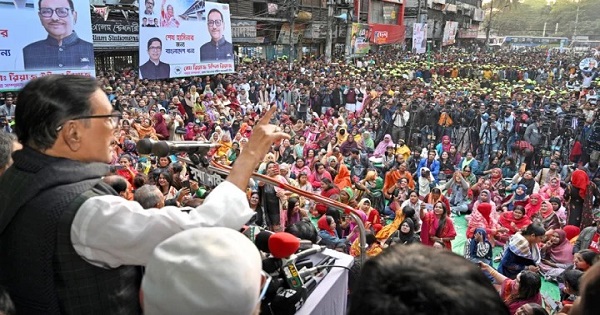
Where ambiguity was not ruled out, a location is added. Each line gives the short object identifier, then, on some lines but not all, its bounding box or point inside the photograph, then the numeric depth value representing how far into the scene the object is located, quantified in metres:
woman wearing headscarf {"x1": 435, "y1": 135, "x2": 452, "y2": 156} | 8.71
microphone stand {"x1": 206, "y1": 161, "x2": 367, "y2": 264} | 1.61
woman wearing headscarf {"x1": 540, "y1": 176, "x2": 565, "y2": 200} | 6.81
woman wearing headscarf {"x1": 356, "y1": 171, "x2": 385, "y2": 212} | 6.86
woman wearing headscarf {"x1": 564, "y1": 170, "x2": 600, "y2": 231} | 5.78
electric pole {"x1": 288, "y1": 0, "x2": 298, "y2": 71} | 17.41
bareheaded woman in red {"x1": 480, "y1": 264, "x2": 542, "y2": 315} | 3.17
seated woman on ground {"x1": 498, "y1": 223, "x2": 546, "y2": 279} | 4.21
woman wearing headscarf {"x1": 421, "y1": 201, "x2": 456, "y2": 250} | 5.25
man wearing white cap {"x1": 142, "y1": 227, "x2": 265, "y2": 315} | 0.77
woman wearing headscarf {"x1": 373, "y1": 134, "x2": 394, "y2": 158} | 9.02
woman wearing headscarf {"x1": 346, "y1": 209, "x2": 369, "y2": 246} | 5.15
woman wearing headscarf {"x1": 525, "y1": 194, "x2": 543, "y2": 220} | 6.12
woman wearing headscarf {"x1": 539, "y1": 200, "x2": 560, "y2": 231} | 5.67
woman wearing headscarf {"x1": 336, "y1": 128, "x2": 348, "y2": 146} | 8.99
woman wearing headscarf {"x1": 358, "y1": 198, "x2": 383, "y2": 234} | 5.77
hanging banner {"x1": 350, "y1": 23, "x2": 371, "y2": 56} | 22.47
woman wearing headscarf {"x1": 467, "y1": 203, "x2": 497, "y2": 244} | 5.95
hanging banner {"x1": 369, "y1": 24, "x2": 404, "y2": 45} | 25.35
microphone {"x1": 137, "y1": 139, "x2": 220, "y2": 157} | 1.37
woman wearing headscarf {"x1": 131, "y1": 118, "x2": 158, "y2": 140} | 7.57
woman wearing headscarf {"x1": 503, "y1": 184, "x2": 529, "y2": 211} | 6.49
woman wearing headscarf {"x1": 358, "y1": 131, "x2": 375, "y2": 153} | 9.34
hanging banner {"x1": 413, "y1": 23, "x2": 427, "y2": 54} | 25.25
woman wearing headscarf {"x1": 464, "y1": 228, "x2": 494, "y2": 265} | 4.90
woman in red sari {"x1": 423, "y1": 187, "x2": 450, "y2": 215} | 6.02
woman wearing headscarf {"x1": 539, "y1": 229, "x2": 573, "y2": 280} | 4.82
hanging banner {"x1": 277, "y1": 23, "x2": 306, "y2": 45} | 19.77
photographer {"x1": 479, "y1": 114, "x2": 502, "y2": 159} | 9.27
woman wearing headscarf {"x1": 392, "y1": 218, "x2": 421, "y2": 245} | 4.95
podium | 1.46
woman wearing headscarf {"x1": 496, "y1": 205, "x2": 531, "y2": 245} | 5.82
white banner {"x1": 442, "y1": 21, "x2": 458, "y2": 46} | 34.69
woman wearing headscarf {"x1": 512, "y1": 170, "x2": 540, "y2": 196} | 7.00
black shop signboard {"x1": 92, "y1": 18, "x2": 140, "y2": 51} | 10.65
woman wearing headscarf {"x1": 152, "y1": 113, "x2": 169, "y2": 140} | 8.35
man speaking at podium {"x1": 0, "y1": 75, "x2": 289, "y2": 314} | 1.02
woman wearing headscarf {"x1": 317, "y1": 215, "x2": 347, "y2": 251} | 4.96
